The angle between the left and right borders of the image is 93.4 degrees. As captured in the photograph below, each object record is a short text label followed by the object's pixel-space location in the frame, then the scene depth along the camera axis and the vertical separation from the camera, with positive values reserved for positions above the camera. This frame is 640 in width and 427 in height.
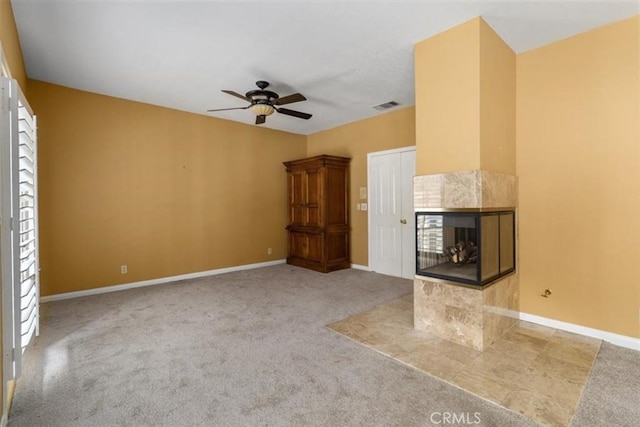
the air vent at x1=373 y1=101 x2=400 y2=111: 4.74 +1.61
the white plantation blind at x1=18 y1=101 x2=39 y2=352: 1.95 -0.13
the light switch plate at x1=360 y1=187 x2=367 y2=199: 5.63 +0.25
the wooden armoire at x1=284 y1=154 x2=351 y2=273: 5.47 -0.12
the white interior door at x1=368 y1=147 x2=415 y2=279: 4.93 -0.12
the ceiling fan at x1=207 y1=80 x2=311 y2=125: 3.57 +1.30
